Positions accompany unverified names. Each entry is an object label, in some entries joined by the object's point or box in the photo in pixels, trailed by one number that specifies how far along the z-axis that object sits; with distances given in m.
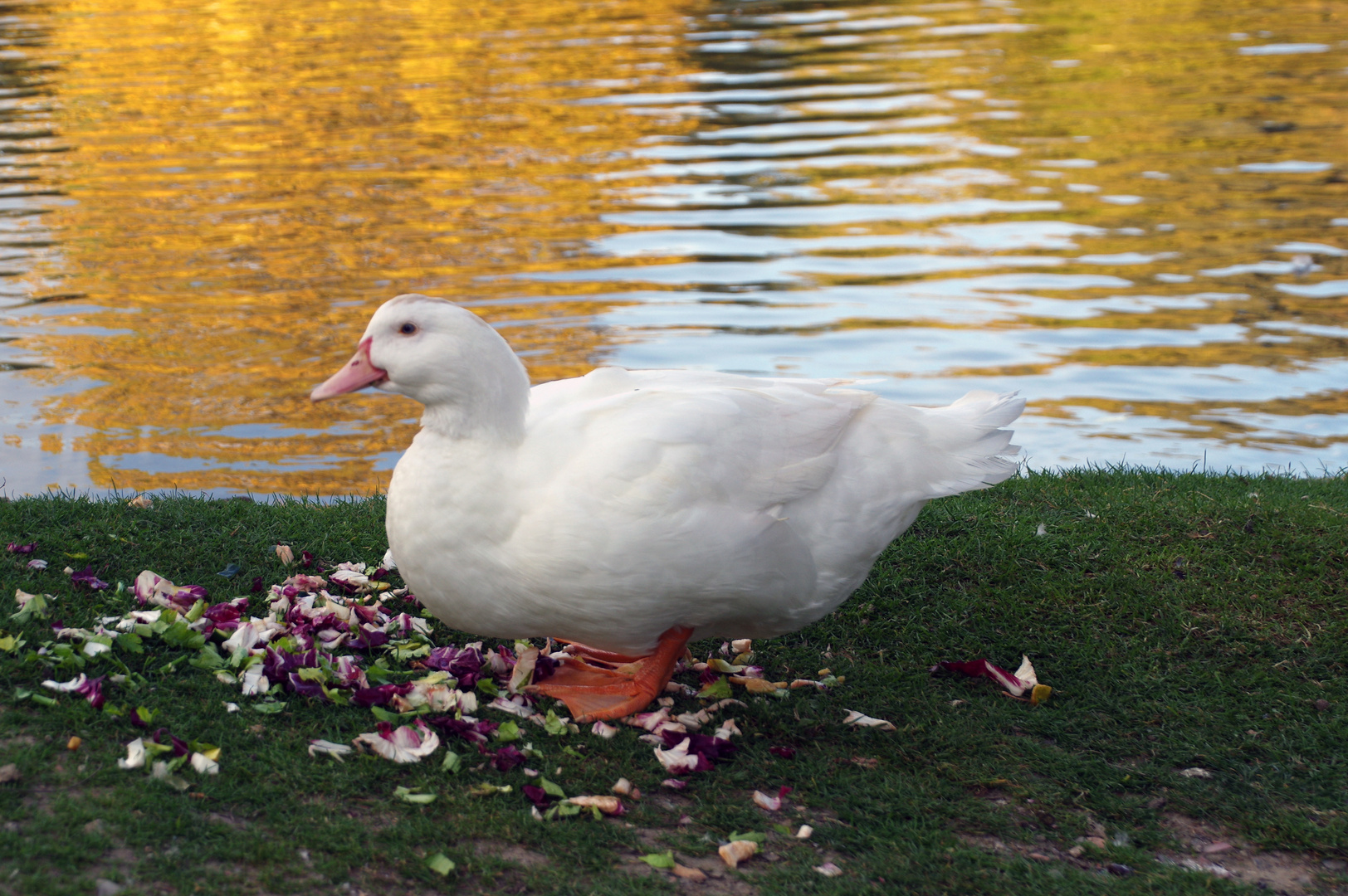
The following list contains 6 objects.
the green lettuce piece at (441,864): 3.35
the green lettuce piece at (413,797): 3.65
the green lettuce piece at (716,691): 4.59
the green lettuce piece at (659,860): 3.49
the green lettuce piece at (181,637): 4.30
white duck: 3.93
